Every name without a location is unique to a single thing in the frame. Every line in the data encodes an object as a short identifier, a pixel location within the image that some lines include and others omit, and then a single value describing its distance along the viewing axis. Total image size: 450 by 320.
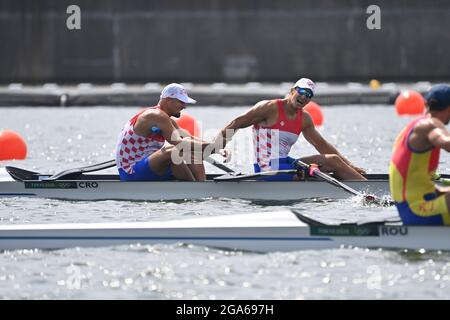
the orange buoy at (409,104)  28.00
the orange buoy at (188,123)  22.09
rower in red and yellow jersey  10.12
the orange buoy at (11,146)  19.75
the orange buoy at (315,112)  25.82
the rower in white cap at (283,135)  14.15
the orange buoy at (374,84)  32.88
